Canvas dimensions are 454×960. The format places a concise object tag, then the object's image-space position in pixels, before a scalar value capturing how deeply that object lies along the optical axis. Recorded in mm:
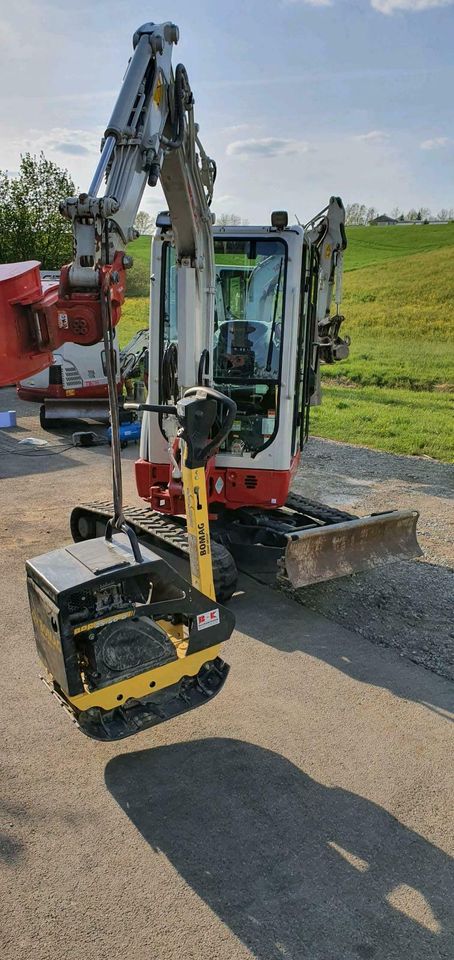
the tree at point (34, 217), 28750
